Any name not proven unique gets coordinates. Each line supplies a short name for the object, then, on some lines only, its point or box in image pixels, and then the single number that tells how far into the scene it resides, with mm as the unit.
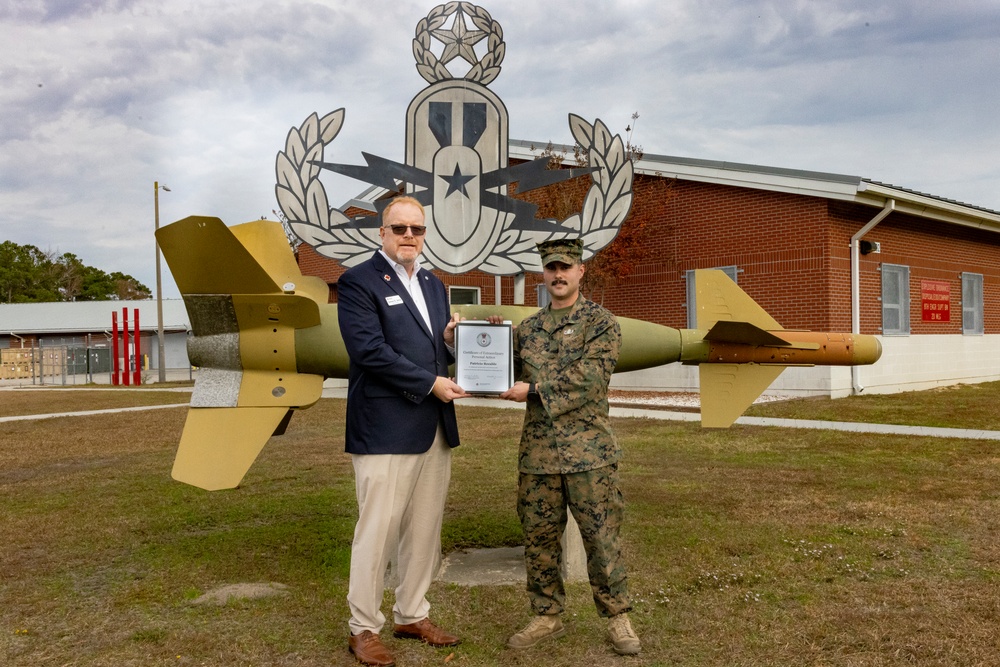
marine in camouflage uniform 3754
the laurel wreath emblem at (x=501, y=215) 6438
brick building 14703
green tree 61094
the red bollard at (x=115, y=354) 26386
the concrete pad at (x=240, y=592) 4696
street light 26984
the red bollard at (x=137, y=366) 27141
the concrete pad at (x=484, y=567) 5027
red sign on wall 16844
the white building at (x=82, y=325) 41844
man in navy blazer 3674
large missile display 4777
